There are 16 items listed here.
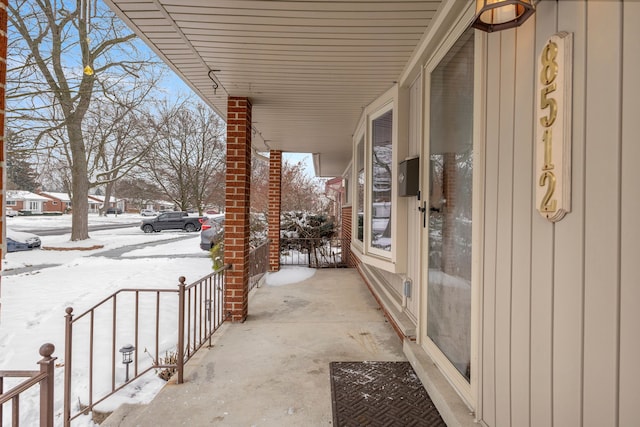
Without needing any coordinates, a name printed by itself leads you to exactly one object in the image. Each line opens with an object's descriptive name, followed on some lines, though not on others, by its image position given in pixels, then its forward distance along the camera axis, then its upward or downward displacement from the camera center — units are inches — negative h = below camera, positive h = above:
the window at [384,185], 122.3 +11.5
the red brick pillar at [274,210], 262.1 +0.0
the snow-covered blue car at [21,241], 424.2 -45.8
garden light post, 123.3 -56.1
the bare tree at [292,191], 437.4 +29.4
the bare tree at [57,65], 283.6 +152.0
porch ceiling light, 47.7 +31.8
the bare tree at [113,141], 470.0 +113.2
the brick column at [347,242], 296.6 -30.1
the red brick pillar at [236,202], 141.9 +3.3
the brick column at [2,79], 45.1 +18.4
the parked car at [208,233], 421.7 -30.9
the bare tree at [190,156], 679.7 +116.9
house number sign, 41.5 +11.6
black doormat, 75.6 -48.7
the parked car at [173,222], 757.3 -31.1
